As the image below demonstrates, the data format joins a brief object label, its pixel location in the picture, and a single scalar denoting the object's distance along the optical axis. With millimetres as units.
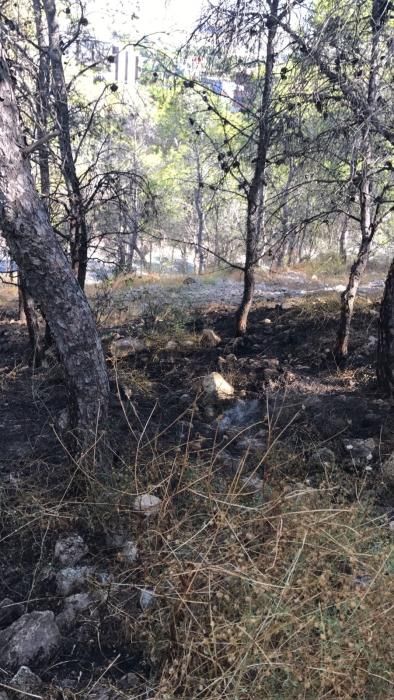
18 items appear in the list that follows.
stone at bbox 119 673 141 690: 2072
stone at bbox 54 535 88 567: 2826
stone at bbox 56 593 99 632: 2432
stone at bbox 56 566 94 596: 2629
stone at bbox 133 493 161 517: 2812
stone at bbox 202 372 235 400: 4984
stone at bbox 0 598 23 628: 2482
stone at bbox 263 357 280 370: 5664
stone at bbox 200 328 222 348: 6688
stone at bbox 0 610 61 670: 2209
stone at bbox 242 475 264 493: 3021
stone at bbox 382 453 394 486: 3445
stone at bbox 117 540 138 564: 2645
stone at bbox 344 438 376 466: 3729
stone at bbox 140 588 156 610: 2321
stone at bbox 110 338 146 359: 6336
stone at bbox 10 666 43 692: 2049
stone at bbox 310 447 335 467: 3648
